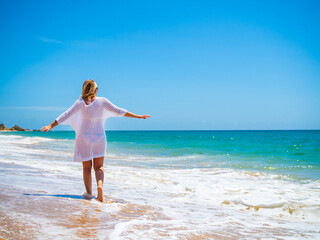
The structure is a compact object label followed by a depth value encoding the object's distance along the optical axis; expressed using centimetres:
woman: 445
